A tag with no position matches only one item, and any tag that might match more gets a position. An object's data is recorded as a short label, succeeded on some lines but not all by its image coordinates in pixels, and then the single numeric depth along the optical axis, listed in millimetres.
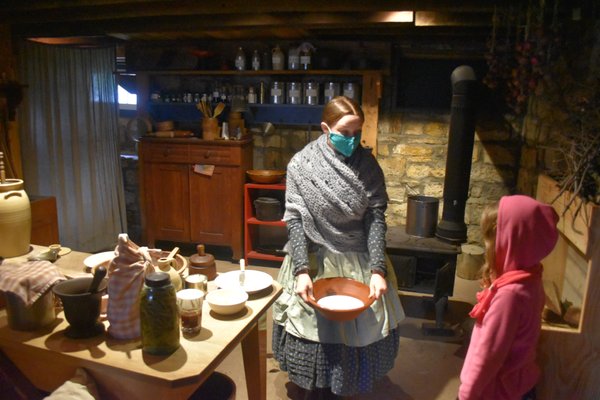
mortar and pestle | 1249
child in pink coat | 1394
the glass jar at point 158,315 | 1185
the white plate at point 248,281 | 1614
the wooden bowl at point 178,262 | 1600
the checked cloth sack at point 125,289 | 1262
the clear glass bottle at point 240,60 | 4031
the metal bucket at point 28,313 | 1321
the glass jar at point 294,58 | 3926
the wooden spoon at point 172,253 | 1537
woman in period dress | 1980
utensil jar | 4090
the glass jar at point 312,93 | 3928
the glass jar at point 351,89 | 3863
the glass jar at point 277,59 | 3955
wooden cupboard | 4023
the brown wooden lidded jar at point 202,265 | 1721
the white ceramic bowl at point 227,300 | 1432
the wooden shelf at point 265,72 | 3779
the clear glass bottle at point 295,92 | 3990
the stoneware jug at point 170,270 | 1462
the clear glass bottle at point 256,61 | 4012
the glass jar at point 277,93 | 4035
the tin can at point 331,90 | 3908
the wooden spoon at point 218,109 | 4090
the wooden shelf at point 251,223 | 3953
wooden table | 1164
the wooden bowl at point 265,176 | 3924
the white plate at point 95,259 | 1734
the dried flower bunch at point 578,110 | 1850
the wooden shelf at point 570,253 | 1833
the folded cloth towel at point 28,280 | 1288
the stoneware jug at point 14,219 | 1738
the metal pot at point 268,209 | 3934
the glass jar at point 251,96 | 4113
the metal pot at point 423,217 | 3170
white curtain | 3818
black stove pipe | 2979
